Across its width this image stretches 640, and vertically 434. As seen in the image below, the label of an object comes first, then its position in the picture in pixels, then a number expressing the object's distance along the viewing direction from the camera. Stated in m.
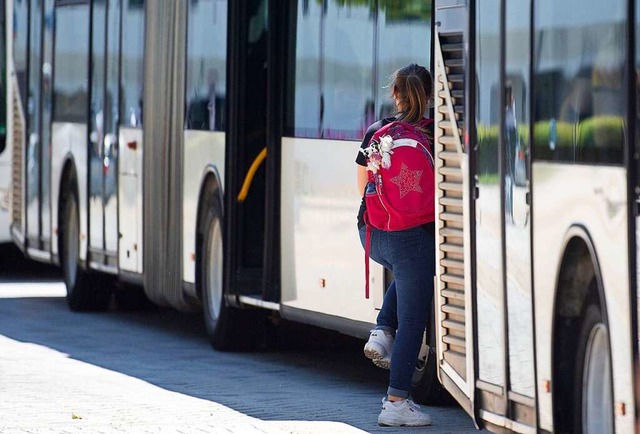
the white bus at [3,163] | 29.90
